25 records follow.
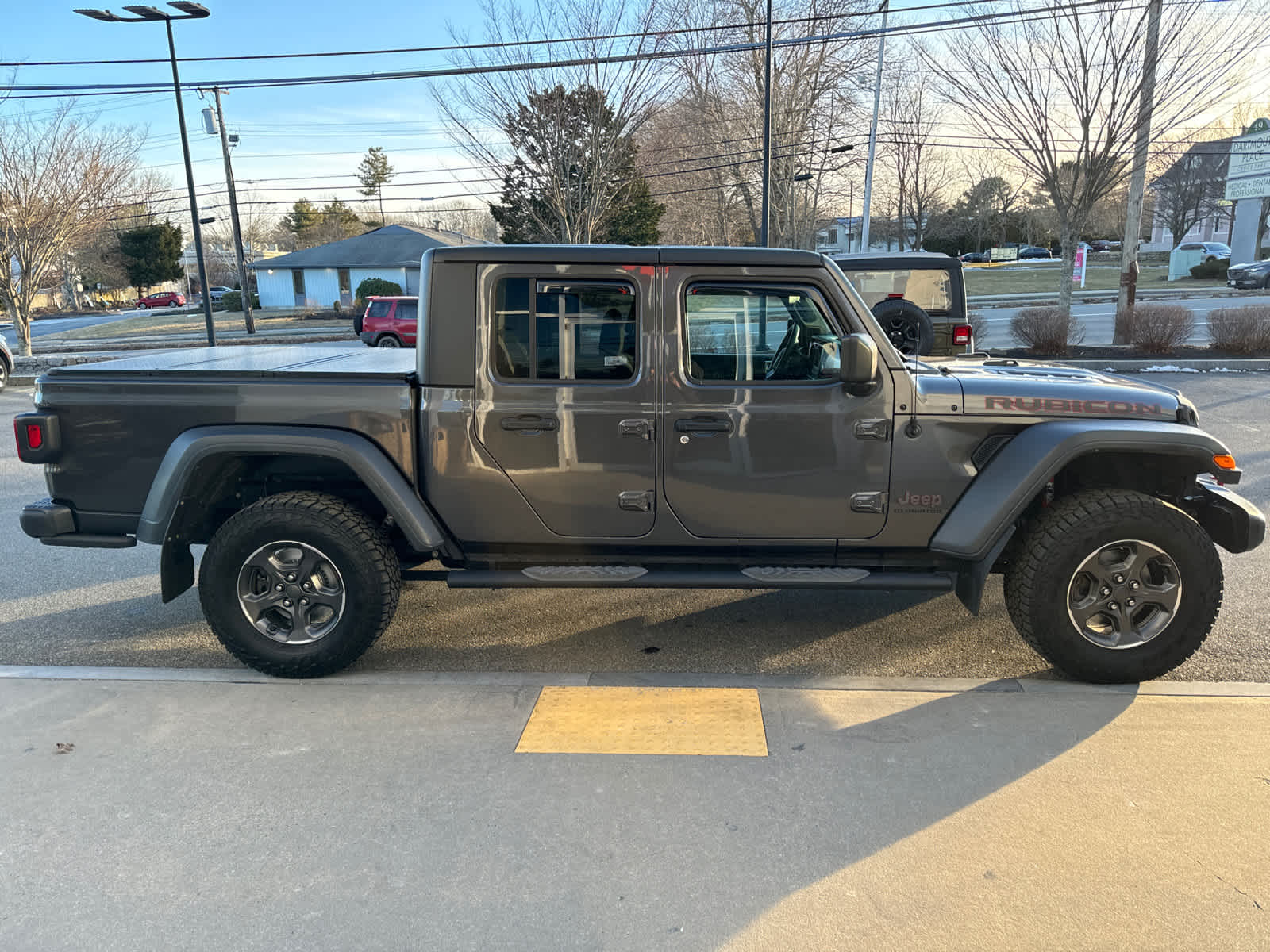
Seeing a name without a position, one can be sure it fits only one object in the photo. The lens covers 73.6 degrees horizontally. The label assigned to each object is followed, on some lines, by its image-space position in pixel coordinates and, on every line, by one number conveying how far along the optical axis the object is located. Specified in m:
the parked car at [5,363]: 15.29
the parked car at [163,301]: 61.16
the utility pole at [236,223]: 31.66
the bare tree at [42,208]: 18.72
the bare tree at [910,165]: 34.50
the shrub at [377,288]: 40.50
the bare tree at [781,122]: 29.41
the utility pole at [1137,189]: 14.38
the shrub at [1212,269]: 42.31
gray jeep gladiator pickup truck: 3.67
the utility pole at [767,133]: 19.09
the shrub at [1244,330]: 14.97
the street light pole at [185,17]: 18.77
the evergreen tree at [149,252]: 62.81
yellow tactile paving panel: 3.25
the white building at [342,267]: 46.62
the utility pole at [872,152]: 29.97
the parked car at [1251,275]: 33.69
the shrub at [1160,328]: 15.52
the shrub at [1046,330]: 15.88
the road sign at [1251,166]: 33.28
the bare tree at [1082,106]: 14.63
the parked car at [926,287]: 9.88
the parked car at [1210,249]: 44.53
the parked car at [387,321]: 22.81
